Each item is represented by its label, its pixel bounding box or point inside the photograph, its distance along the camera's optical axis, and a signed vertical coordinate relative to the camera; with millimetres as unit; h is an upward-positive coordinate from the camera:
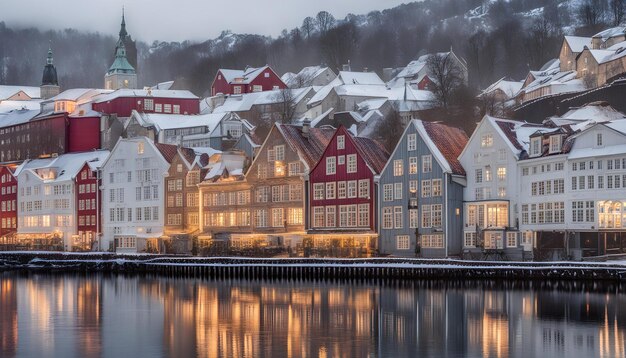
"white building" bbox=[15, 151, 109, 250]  112562 +2618
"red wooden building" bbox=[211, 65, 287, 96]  165625 +21614
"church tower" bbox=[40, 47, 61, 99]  185625 +24694
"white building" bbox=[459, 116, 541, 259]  76062 +2057
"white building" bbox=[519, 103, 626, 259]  70500 +1782
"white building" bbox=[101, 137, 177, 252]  101688 +2670
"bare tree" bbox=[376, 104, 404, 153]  106688 +9862
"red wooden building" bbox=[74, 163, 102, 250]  109562 +1632
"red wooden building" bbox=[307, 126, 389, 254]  83938 +2046
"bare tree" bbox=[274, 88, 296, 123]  139700 +15675
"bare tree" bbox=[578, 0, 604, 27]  185750 +35357
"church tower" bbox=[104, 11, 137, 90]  185750 +25738
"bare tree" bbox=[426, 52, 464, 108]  122125 +17990
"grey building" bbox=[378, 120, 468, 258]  78750 +1705
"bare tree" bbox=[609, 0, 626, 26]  175000 +34960
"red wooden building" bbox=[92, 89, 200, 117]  147375 +16781
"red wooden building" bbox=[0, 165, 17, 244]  121250 +2025
